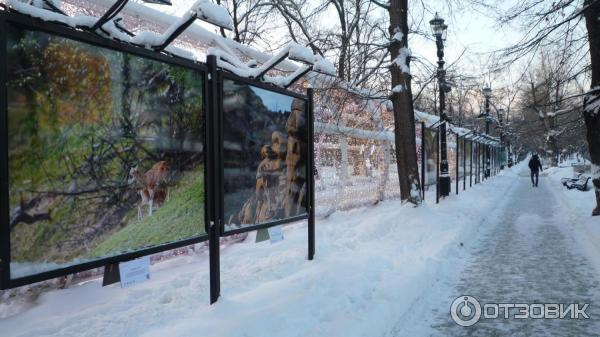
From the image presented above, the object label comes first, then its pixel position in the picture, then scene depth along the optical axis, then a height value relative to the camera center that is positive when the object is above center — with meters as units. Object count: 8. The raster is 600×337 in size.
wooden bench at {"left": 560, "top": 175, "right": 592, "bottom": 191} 18.59 -1.02
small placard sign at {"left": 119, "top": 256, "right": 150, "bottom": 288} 3.34 -0.76
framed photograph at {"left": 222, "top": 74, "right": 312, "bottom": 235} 4.49 +0.09
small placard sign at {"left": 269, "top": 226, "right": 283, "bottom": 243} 5.28 -0.80
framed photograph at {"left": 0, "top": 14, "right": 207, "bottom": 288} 2.69 +0.11
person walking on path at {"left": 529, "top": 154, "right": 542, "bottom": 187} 24.52 -0.31
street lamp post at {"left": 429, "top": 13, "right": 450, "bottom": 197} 13.18 +2.16
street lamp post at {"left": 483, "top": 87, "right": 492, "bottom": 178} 26.29 +2.74
